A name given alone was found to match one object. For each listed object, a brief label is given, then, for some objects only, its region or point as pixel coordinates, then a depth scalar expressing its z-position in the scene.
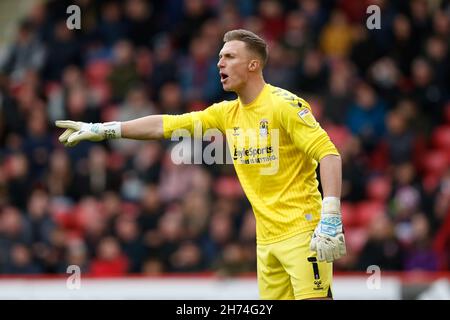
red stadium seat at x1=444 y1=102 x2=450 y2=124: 16.66
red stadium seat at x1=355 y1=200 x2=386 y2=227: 15.19
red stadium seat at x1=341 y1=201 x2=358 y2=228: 15.17
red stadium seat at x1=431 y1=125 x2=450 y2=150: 16.30
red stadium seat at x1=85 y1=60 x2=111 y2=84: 17.73
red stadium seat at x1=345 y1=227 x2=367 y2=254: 14.55
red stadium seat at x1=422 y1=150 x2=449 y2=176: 15.88
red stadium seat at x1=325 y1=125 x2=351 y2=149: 15.87
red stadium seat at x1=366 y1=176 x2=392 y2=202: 15.47
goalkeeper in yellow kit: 8.09
